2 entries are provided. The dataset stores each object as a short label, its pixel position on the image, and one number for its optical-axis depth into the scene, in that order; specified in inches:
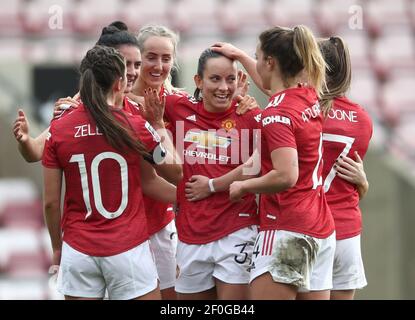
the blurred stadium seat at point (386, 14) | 526.0
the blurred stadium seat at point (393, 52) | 503.2
